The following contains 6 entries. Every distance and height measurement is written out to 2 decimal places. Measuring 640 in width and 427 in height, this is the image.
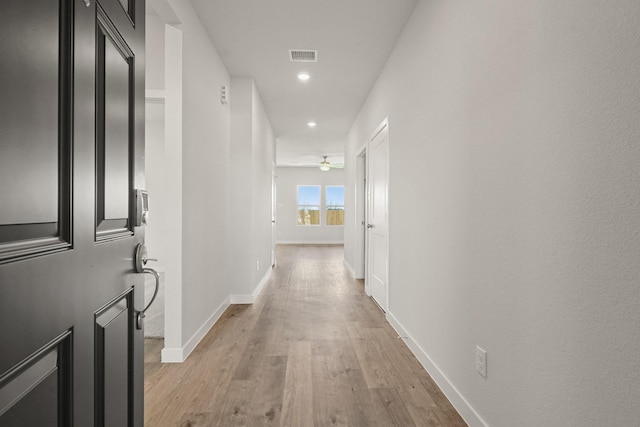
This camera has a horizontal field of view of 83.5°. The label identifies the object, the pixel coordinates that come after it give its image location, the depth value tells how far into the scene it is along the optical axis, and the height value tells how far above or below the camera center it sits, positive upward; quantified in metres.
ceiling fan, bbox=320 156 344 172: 10.05 +1.19
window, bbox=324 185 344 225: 12.33 +0.05
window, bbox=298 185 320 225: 12.30 +0.03
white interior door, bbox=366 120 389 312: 3.81 -0.14
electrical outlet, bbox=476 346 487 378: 1.63 -0.72
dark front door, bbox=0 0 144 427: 0.55 -0.02
